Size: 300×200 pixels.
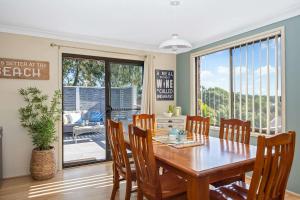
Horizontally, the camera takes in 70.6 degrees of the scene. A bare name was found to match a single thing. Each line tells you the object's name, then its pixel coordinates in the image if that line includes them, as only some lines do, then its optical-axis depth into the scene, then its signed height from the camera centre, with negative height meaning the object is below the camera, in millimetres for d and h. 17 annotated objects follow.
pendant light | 2449 +672
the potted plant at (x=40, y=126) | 3324 -392
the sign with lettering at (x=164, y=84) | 4801 +390
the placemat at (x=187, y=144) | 2203 -463
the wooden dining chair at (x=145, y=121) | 3389 -318
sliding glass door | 4078 +30
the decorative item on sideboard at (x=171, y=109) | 4609 -168
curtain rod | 3732 +1005
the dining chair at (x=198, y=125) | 2938 -340
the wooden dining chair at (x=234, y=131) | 2242 -369
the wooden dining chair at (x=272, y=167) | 1384 -455
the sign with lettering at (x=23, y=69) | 3377 +542
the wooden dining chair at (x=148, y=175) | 1760 -650
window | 3062 +294
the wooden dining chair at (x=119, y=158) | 2232 -640
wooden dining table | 1499 -485
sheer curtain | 4523 +287
